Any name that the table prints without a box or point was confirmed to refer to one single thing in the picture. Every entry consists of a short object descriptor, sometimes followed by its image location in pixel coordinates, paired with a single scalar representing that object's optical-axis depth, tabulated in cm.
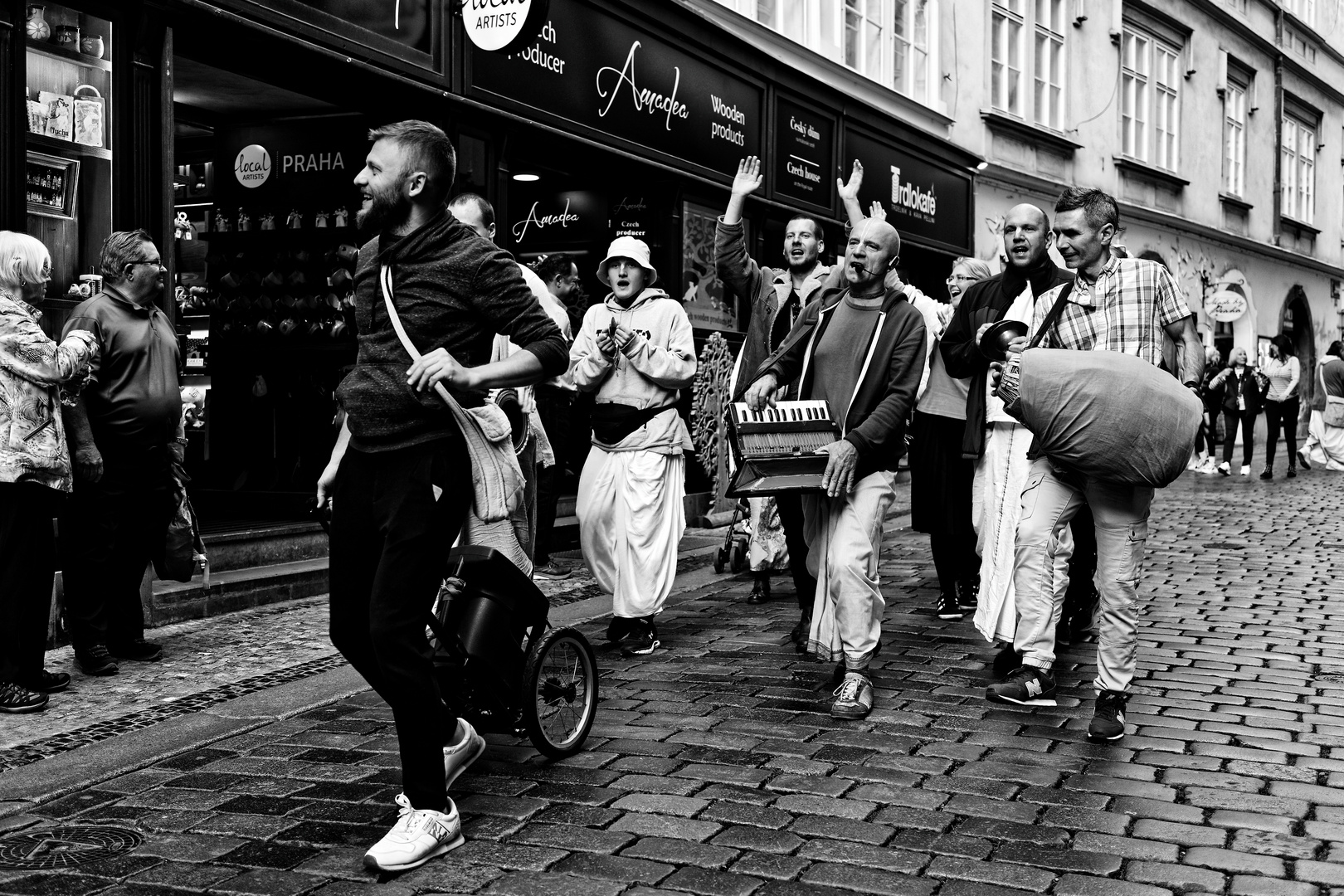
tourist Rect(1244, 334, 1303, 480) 2072
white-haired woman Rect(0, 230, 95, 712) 558
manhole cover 380
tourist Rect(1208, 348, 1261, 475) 2023
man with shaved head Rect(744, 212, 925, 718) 549
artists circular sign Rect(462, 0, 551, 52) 930
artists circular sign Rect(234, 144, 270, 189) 1056
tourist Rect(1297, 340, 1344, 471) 1827
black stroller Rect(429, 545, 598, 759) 433
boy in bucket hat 668
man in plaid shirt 512
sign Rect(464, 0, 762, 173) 1059
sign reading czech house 1503
